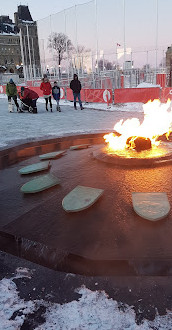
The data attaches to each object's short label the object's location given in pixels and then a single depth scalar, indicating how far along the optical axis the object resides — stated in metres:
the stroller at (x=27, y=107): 14.23
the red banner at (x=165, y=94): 13.95
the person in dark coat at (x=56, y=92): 14.38
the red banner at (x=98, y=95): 15.88
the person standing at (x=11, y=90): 14.16
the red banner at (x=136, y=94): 14.42
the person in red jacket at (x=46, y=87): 14.01
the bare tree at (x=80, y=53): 24.45
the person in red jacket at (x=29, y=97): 13.98
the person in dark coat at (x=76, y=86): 14.28
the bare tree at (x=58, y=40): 26.57
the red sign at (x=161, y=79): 20.50
